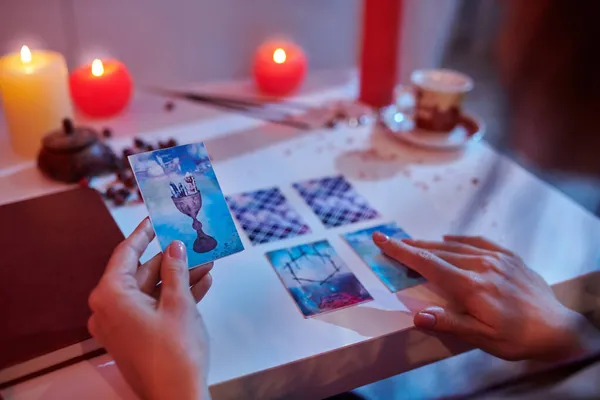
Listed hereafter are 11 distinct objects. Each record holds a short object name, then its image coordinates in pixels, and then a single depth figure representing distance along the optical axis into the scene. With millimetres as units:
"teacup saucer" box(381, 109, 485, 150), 1083
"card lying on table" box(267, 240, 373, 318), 712
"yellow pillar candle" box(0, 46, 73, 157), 976
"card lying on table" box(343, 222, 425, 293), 746
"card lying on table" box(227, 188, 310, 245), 833
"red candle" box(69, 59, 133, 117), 1108
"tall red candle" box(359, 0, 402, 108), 1172
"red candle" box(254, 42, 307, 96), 1252
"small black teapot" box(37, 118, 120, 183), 924
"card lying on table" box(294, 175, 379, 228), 879
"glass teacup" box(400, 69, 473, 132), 1081
